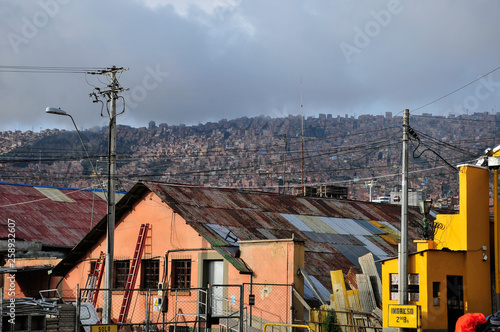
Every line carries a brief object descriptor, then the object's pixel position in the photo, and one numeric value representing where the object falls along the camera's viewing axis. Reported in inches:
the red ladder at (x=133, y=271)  1179.9
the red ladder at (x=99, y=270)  1262.3
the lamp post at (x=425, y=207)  1132.5
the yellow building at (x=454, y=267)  885.8
